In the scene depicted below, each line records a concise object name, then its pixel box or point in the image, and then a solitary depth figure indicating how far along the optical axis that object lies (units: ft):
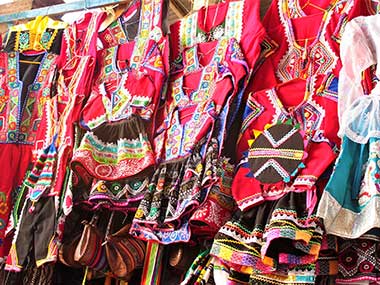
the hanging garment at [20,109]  7.72
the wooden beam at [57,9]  8.66
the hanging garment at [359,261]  4.83
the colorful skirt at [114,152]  6.41
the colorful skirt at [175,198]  5.74
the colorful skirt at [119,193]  6.44
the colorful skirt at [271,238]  4.95
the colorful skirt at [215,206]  5.63
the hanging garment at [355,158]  4.78
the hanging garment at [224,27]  6.47
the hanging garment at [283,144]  5.32
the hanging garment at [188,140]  5.87
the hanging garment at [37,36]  8.59
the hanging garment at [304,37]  6.03
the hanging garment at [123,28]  7.85
